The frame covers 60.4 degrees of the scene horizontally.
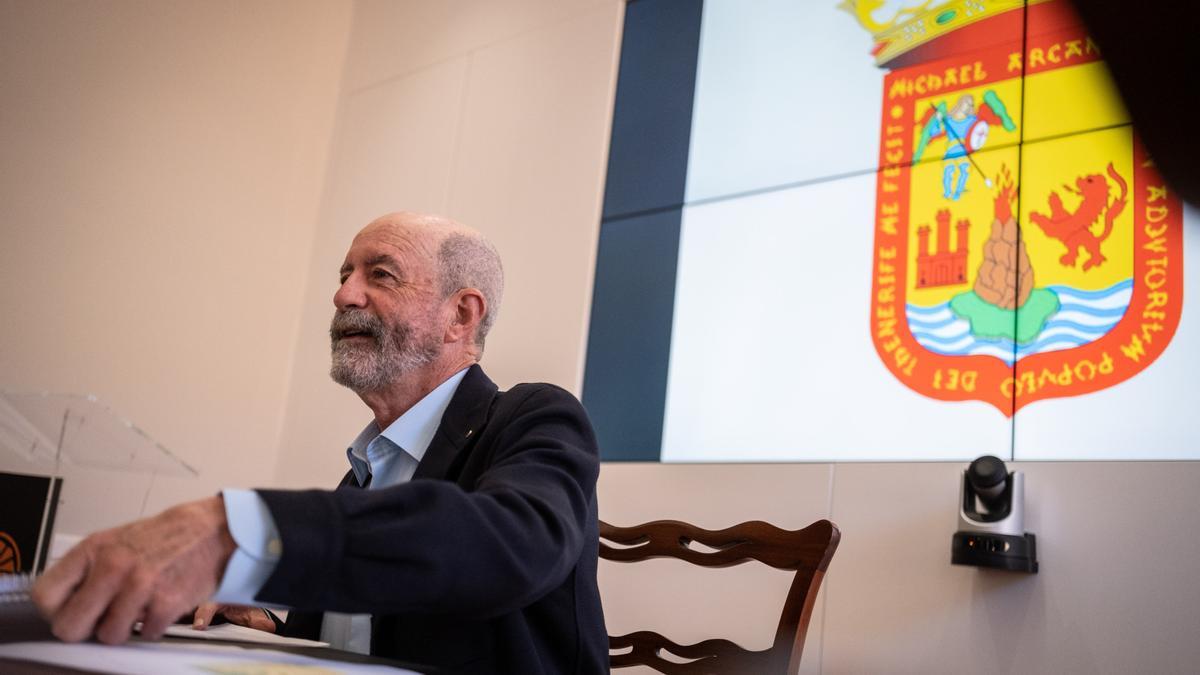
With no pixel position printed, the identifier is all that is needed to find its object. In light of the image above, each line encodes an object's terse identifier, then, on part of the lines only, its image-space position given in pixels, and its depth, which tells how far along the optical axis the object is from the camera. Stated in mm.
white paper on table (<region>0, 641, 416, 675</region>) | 664
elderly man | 780
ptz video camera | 2180
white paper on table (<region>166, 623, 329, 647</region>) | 1012
